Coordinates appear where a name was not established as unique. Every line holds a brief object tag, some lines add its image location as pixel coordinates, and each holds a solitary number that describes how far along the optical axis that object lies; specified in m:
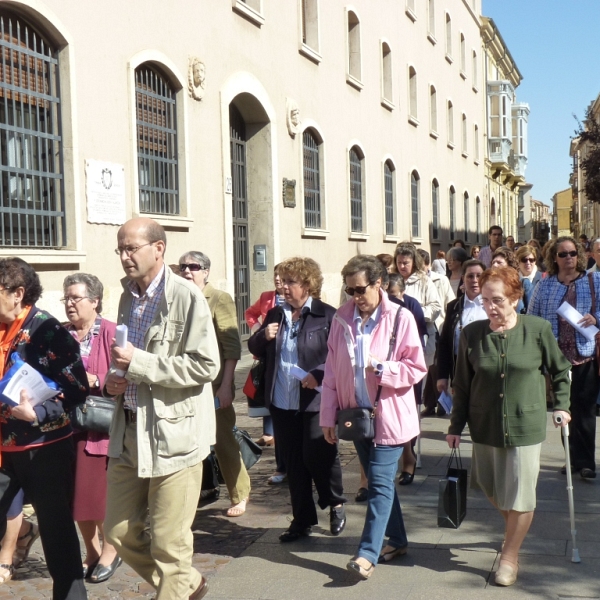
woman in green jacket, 4.97
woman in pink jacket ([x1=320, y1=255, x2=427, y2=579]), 4.98
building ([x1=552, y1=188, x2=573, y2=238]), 124.53
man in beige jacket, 4.00
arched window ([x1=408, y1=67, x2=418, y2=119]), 26.11
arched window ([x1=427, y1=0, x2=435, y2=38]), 28.64
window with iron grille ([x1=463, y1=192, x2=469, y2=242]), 34.94
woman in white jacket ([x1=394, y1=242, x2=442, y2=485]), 8.80
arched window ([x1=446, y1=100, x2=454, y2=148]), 31.45
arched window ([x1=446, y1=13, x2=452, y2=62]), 31.36
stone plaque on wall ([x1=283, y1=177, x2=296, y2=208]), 15.86
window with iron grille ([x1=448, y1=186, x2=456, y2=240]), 32.03
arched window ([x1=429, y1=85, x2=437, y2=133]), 28.70
